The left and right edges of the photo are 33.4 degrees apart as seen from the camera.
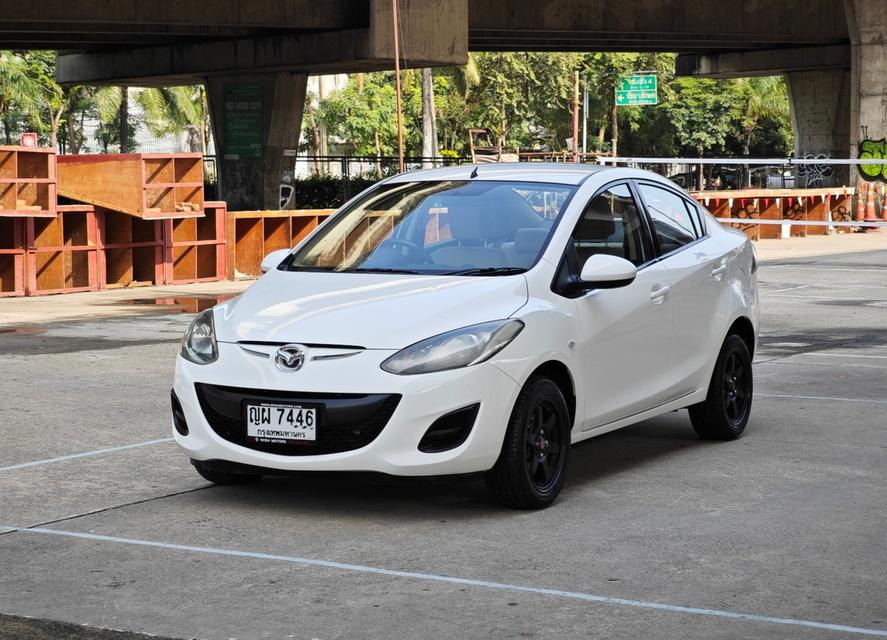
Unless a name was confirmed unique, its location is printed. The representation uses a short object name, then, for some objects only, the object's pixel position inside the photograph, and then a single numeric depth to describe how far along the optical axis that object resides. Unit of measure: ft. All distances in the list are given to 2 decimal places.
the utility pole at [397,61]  98.33
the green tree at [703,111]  278.87
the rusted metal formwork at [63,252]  70.95
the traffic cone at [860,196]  135.74
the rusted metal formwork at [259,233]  84.23
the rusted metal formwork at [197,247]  78.95
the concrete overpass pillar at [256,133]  118.73
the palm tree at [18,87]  194.29
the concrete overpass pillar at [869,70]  139.54
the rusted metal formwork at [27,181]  69.31
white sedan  21.53
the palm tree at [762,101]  272.51
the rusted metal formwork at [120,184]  74.13
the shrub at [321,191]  140.36
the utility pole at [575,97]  237.57
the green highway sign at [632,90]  237.45
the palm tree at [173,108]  217.97
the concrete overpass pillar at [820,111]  161.68
